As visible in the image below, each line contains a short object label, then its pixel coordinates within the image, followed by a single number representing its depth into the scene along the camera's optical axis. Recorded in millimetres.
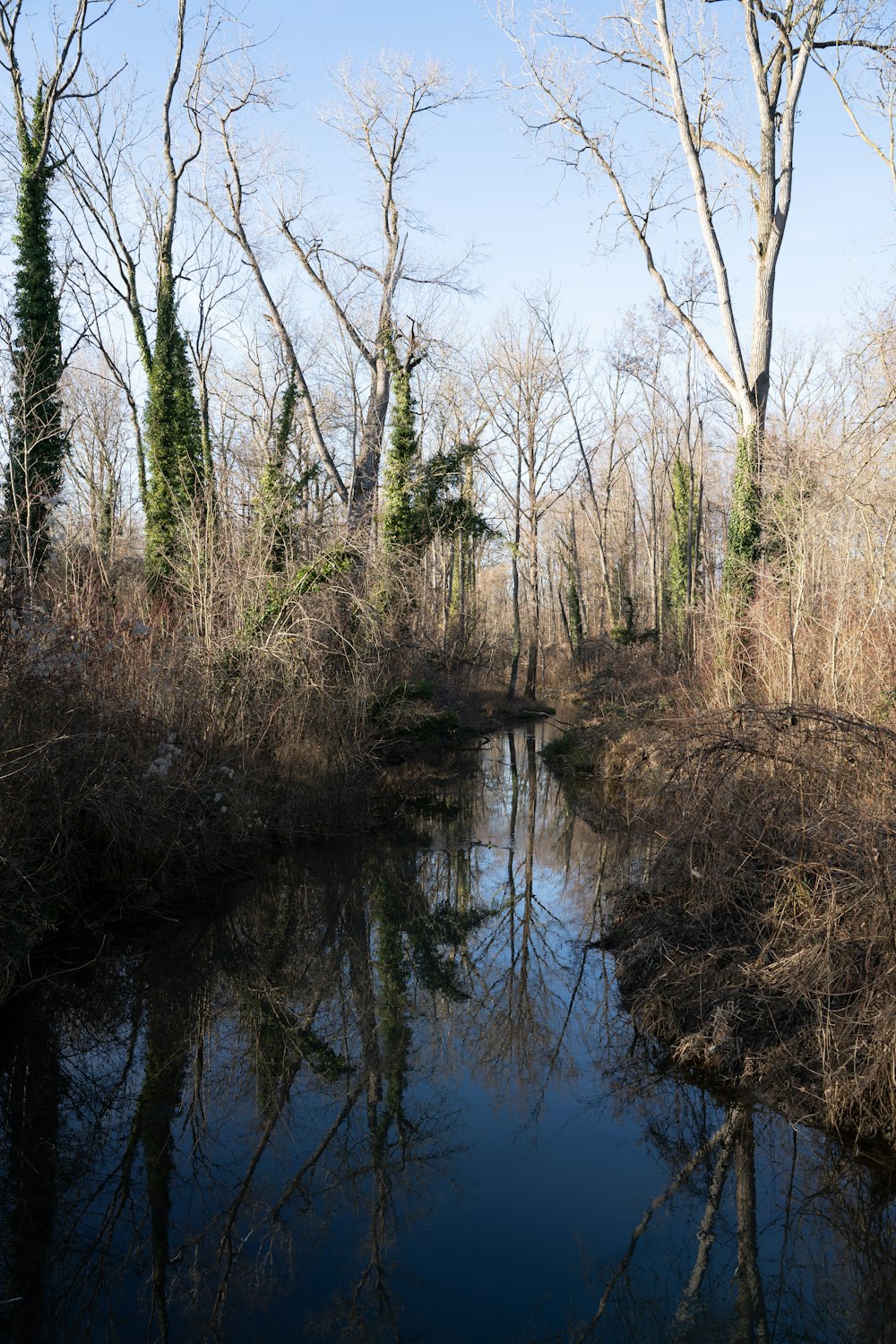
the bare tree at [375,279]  22703
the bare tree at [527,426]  32125
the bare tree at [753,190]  16281
